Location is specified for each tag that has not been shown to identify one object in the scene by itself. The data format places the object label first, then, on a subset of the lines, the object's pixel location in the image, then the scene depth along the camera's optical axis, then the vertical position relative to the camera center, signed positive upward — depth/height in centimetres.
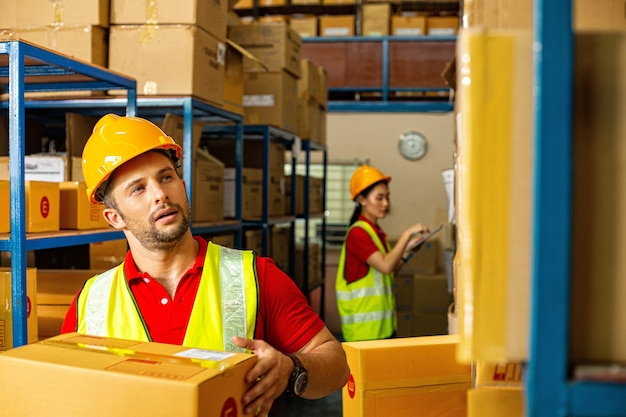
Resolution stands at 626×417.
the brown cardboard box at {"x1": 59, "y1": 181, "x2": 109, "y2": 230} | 320 -7
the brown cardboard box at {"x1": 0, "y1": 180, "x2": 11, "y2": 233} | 273 -6
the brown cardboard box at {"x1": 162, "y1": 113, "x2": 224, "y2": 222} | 414 +10
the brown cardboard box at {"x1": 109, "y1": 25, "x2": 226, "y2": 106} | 377 +81
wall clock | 866 +66
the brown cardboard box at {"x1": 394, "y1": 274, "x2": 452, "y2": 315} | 694 -106
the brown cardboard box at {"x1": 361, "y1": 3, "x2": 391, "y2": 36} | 939 +254
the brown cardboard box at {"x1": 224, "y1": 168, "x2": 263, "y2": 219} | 496 +1
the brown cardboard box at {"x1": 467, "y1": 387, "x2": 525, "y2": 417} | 119 -38
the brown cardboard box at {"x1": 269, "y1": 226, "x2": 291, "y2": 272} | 604 -49
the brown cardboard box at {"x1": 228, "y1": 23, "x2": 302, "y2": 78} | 515 +122
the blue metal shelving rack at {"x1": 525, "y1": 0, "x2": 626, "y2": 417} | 88 -5
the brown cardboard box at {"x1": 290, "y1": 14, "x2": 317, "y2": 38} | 943 +244
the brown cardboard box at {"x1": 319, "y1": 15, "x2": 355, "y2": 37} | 934 +242
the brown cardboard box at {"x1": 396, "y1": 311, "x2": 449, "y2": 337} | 689 -137
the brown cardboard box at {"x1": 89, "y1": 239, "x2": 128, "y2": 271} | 394 -37
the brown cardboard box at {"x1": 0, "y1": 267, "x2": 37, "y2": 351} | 265 -48
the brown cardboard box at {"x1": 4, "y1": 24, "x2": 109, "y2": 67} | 371 +89
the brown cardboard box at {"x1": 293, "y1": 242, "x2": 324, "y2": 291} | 696 -80
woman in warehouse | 475 -63
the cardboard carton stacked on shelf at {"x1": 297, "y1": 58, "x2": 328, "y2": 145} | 647 +98
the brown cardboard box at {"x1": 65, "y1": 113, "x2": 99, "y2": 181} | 374 +34
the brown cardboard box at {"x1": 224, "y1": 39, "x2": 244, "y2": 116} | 453 +80
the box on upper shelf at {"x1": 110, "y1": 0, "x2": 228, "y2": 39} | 375 +105
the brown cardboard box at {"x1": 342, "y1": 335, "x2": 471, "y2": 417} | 222 -63
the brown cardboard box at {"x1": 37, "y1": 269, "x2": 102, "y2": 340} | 319 -53
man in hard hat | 208 -30
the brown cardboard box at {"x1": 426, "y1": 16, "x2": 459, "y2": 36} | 922 +241
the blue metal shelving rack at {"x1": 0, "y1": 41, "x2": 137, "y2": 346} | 260 +3
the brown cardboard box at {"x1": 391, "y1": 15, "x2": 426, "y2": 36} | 929 +241
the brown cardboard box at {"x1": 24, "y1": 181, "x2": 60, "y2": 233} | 289 -6
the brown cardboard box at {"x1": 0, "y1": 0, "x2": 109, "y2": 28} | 370 +103
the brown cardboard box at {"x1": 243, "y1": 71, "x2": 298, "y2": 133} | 537 +80
